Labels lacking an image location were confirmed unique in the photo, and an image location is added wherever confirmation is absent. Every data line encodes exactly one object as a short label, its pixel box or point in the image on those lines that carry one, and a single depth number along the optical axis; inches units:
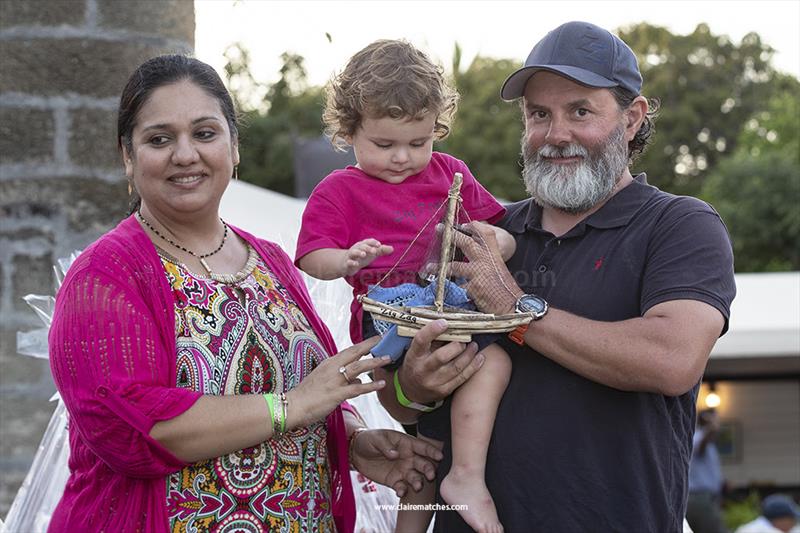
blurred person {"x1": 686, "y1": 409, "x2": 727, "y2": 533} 398.6
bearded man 104.7
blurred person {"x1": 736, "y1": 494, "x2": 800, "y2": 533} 372.2
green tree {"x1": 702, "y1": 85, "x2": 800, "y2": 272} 1106.1
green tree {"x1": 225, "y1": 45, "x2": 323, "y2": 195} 1235.2
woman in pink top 102.6
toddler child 118.3
